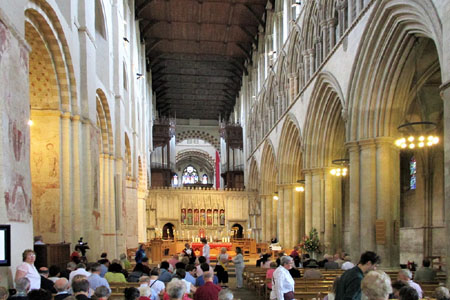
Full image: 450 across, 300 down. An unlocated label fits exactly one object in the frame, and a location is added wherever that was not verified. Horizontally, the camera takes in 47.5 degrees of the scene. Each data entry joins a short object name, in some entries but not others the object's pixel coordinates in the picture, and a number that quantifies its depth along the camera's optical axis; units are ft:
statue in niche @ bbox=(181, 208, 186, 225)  106.22
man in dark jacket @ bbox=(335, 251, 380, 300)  15.17
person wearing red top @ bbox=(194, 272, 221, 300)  19.63
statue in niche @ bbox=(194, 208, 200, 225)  106.52
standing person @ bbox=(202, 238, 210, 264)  47.06
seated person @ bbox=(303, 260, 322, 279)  32.04
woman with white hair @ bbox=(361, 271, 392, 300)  11.10
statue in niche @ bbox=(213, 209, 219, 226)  107.29
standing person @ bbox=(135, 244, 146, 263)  44.63
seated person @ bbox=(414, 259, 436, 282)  31.14
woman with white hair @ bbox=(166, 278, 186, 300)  15.02
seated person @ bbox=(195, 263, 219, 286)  24.26
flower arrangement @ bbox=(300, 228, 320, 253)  60.80
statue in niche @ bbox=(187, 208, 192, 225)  106.32
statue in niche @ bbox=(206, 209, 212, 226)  106.93
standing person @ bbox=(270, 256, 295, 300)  21.26
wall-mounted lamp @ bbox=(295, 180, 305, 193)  71.09
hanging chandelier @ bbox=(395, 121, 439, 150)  37.37
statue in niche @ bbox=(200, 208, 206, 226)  106.52
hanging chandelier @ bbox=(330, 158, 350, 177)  53.72
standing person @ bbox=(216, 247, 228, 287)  36.76
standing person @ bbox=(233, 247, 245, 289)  44.80
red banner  135.97
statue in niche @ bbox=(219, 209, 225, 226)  107.76
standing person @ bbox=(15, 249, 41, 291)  21.42
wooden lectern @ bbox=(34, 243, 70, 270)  31.94
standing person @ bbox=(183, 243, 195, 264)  41.15
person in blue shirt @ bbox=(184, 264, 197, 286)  25.46
